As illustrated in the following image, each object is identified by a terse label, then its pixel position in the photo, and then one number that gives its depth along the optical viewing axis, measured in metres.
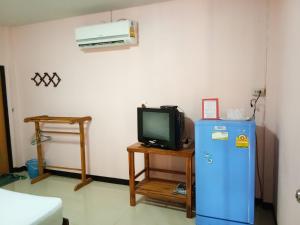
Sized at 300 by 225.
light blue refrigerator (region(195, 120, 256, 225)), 2.29
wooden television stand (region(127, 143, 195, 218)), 2.68
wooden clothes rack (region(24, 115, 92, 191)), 3.58
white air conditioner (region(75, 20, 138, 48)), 3.15
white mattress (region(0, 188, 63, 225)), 1.75
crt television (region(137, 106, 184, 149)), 2.76
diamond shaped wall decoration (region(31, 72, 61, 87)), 3.94
